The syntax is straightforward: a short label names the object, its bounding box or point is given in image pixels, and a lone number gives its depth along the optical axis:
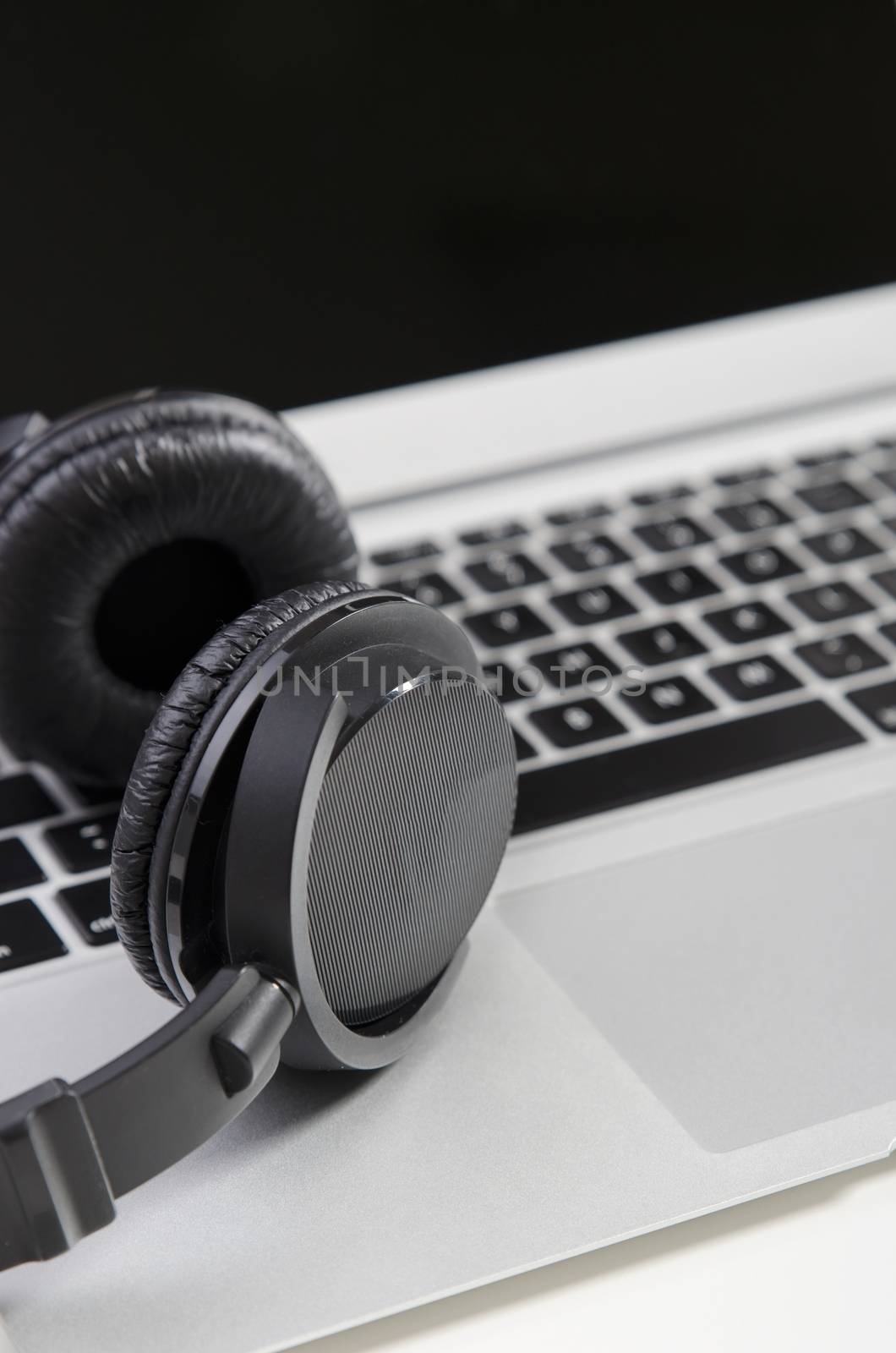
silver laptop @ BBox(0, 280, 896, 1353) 0.86
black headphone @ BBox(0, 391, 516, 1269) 0.83
